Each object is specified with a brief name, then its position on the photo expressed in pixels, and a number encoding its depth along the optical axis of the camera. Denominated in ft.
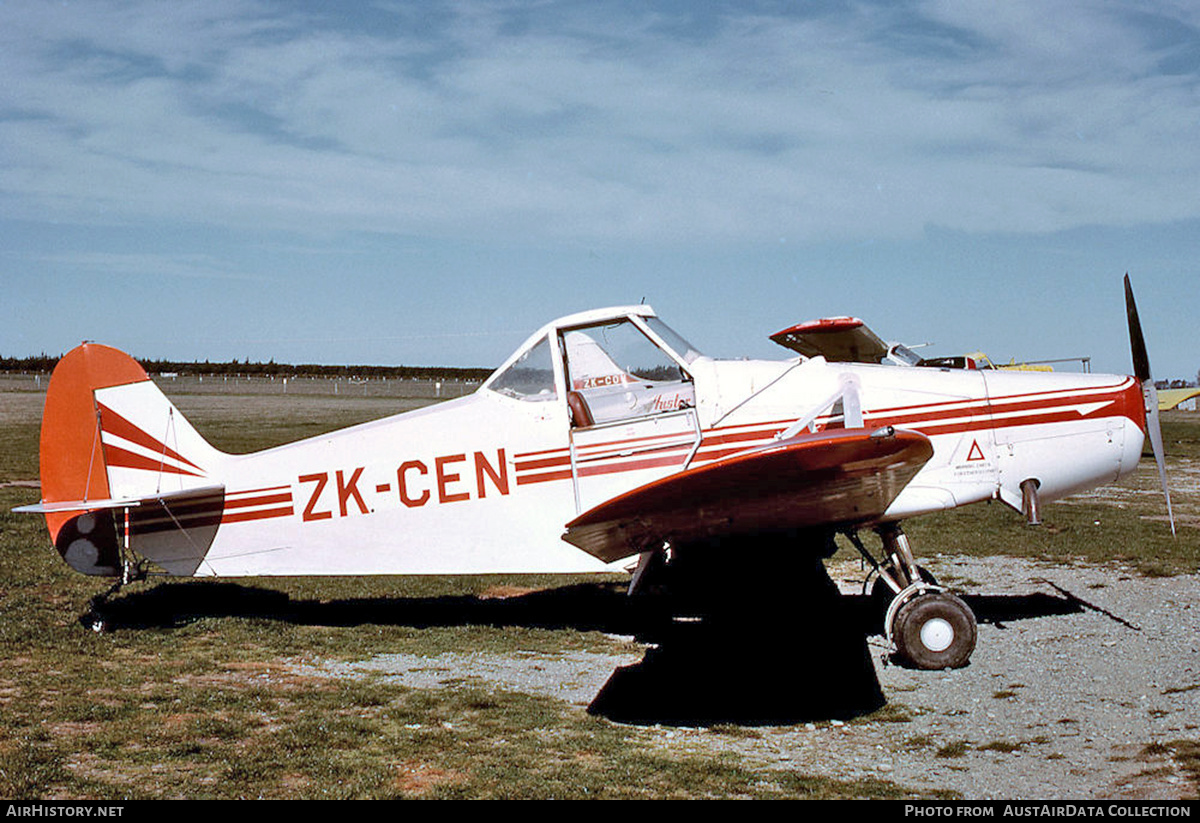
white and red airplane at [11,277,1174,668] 20.45
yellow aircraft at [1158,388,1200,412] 79.90
